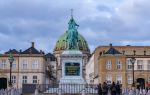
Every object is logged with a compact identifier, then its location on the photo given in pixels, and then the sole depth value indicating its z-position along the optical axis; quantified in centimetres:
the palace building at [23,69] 5788
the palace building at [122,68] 5537
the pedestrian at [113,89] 2476
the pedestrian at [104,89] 2485
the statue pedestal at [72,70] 3438
